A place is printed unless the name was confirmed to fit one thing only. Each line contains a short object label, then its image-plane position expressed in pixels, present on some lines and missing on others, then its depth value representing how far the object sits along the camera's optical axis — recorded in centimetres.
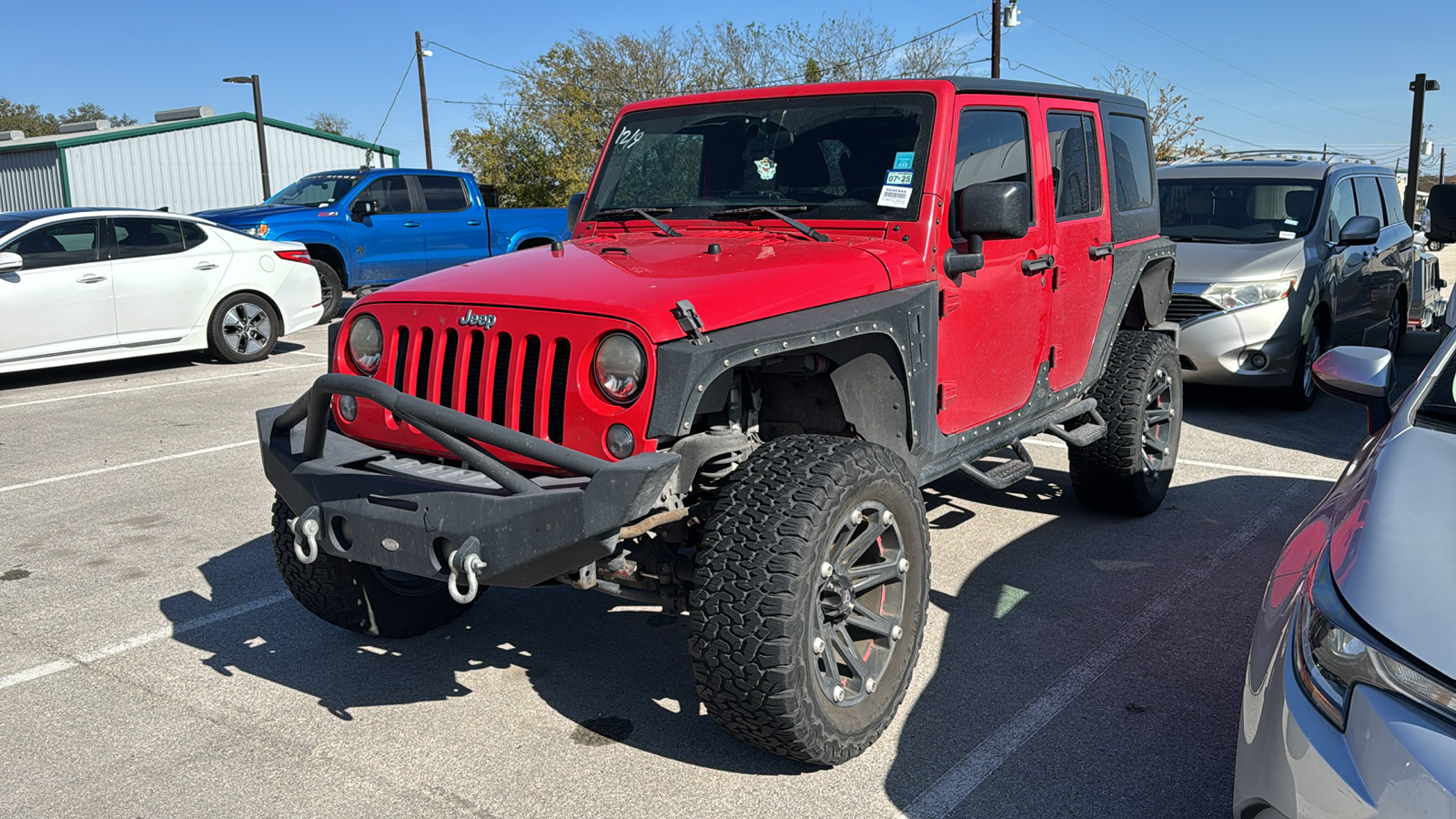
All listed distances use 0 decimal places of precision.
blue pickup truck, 1416
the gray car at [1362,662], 205
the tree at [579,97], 2959
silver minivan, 848
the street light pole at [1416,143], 2395
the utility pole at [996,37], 2809
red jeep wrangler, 301
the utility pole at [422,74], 3431
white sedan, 970
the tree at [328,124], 7175
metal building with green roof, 3186
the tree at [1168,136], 2964
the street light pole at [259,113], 3019
